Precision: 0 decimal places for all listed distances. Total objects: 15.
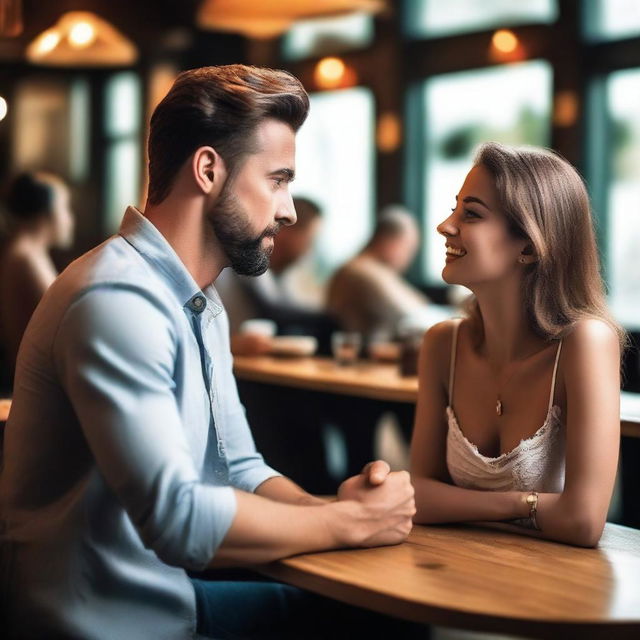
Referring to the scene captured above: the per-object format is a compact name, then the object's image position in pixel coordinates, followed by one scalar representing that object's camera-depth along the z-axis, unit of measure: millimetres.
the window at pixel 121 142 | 8945
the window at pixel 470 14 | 6961
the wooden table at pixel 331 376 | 3816
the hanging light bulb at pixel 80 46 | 6266
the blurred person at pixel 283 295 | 5879
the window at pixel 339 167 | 8352
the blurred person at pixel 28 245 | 5285
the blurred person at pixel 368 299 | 5867
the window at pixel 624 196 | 6512
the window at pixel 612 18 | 6492
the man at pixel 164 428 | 1517
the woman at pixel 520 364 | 1951
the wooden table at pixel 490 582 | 1383
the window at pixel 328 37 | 8250
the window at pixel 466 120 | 7012
